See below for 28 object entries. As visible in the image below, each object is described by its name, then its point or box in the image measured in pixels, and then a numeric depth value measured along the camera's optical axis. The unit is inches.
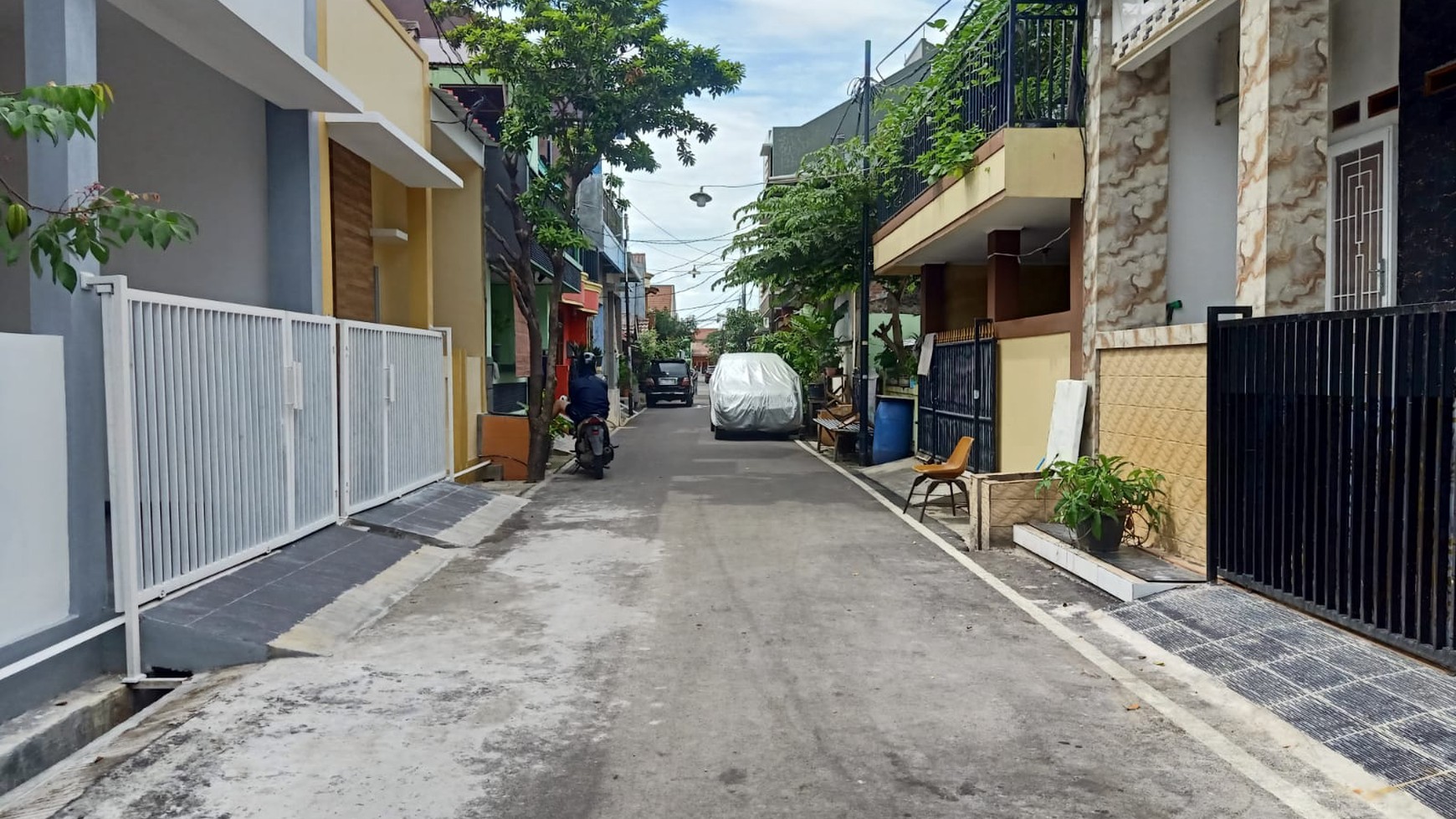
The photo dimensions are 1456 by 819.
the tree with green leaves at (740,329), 2677.2
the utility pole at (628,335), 1494.8
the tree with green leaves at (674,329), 2694.9
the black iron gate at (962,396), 522.3
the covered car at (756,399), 931.3
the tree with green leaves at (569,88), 567.5
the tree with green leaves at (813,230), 725.9
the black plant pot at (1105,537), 319.3
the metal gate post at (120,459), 206.1
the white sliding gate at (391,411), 354.6
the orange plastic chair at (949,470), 430.0
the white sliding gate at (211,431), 210.5
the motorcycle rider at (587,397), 608.1
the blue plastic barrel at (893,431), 685.3
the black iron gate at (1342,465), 194.4
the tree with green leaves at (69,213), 166.6
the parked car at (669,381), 1614.2
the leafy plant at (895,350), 764.6
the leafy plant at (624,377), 1501.0
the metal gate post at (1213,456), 275.4
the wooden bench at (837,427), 730.8
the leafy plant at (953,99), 476.4
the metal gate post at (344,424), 341.7
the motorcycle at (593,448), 590.6
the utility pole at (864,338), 689.0
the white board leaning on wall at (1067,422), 382.6
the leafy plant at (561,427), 739.4
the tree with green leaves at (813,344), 1112.2
